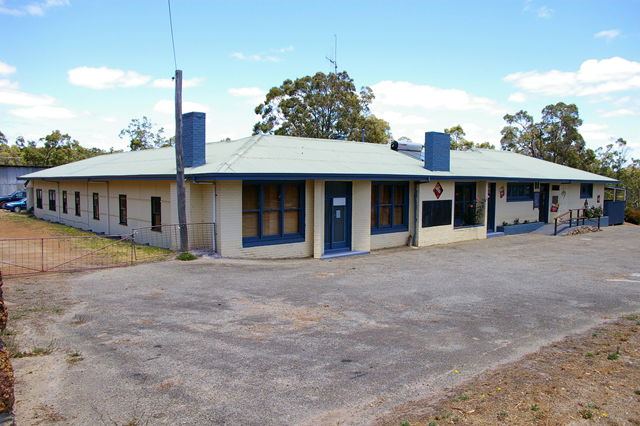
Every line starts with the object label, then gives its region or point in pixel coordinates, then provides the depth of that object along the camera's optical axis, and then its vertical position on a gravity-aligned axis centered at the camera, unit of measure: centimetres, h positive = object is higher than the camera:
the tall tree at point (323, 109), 4366 +693
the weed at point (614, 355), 688 -247
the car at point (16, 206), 3675 -159
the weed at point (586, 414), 508 -244
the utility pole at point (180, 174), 1490 +34
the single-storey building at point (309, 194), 1566 -36
